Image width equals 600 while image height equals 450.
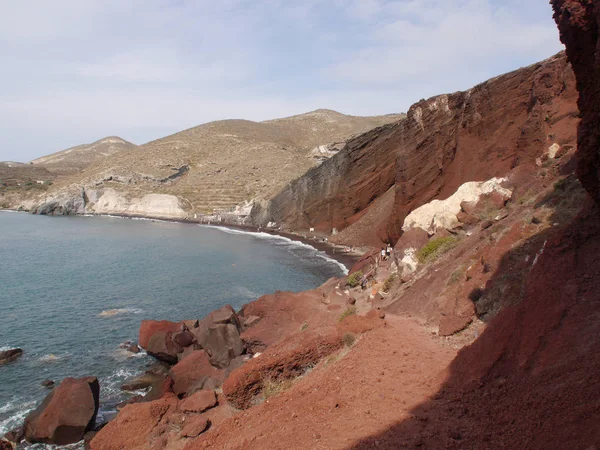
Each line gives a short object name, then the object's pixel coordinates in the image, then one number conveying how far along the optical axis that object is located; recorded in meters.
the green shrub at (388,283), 20.61
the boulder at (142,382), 19.61
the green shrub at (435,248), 19.70
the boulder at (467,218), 21.18
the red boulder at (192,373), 18.12
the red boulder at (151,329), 23.31
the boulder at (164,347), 22.11
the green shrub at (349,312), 16.28
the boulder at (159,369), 21.25
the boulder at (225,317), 22.30
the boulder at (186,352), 21.55
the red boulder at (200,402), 12.62
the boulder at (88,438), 15.21
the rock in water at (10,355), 21.89
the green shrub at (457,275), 14.02
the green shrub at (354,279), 25.75
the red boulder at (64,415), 15.59
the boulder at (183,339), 22.28
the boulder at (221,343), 19.61
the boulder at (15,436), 15.72
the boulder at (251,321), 23.00
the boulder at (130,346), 23.42
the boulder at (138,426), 13.01
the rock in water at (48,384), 19.55
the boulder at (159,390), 18.67
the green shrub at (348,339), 11.54
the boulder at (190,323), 23.75
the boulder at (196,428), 11.53
